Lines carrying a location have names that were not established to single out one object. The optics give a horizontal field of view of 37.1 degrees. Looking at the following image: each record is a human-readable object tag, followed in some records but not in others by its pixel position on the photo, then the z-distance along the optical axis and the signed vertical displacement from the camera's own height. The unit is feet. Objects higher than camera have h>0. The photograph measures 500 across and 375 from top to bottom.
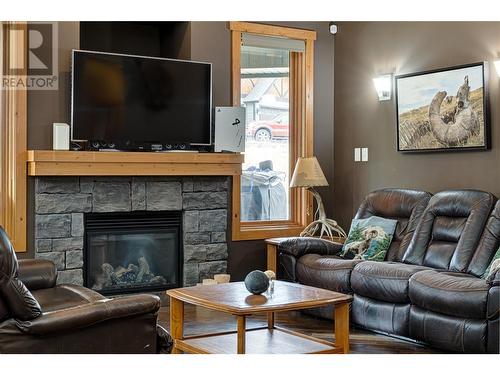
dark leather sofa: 14.10 -1.73
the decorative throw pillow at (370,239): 18.49 -1.19
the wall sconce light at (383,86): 21.12 +3.04
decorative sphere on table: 14.30 -1.74
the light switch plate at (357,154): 22.47 +1.17
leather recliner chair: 10.12 -1.85
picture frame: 18.16 +2.14
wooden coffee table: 13.43 -2.29
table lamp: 21.12 +0.29
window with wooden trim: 21.81 +2.16
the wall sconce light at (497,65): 17.57 +3.01
